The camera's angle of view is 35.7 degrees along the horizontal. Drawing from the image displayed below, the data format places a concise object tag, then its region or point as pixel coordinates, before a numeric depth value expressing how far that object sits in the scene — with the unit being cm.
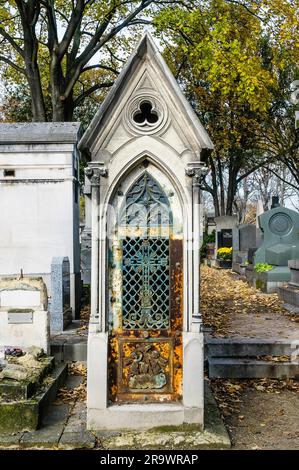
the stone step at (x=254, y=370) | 638
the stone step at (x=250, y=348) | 679
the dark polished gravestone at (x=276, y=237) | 1326
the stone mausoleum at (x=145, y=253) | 437
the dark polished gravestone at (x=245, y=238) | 2077
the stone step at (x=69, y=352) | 659
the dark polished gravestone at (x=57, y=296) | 766
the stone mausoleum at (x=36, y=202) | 905
